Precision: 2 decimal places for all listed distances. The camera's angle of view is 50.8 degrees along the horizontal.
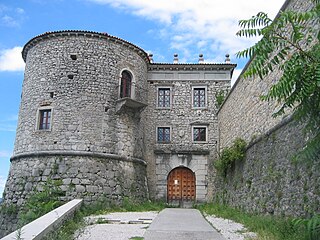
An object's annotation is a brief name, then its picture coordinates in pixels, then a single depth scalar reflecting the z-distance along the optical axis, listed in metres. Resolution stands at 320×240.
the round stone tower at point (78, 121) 14.78
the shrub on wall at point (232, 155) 12.59
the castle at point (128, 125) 13.96
